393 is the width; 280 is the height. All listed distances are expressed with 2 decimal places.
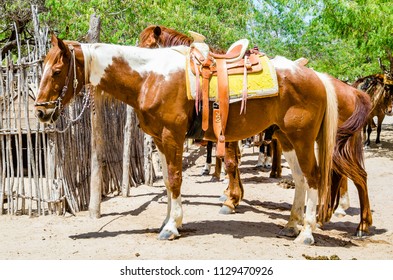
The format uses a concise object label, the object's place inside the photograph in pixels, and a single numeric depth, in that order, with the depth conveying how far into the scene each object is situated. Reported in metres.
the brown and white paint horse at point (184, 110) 5.04
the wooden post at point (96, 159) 6.18
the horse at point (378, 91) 14.24
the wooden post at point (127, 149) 8.01
